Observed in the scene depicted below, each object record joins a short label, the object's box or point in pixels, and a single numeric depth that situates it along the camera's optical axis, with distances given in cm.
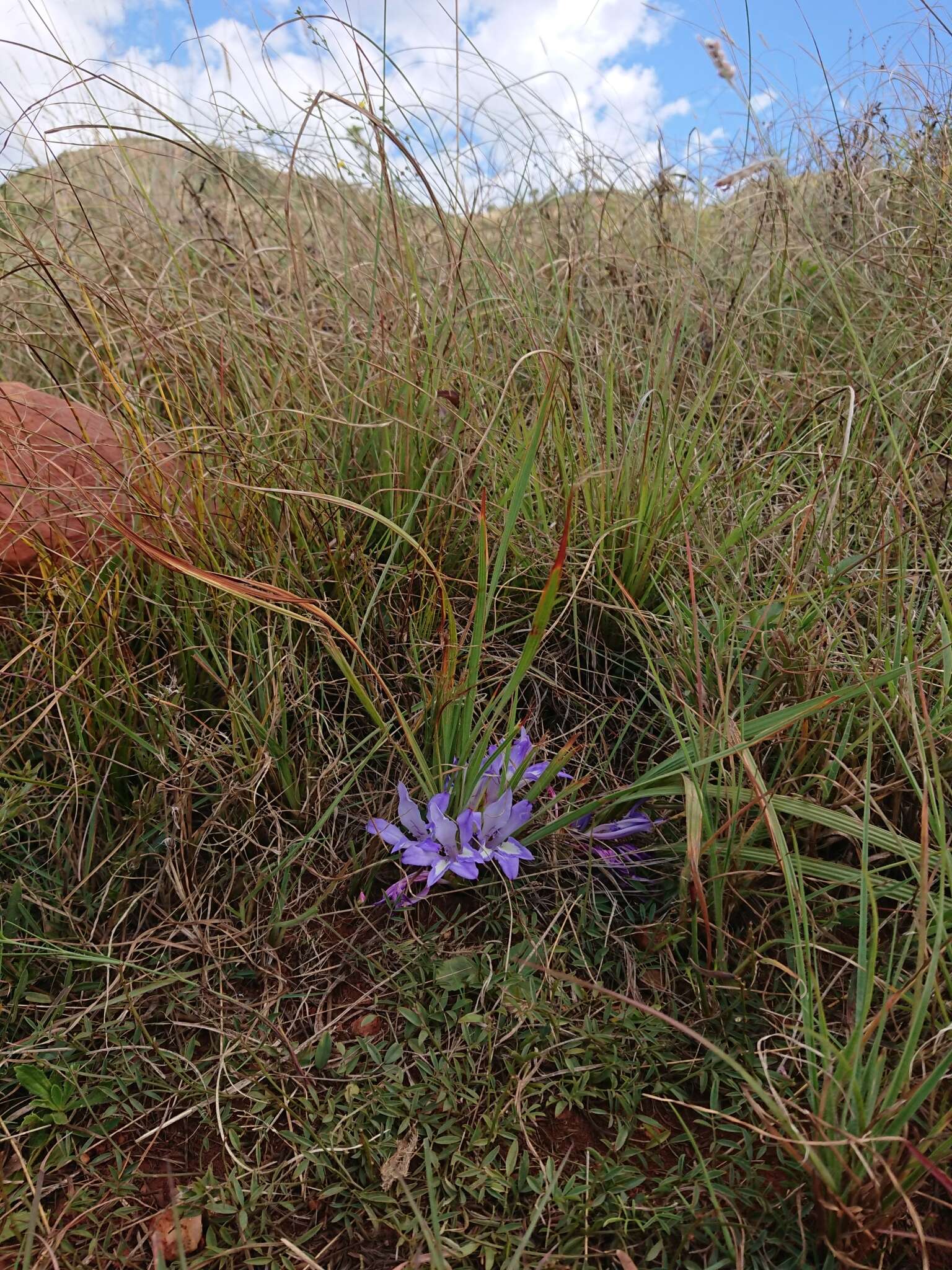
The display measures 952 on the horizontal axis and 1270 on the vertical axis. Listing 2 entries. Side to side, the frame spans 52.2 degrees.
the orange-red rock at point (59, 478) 56
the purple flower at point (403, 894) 49
